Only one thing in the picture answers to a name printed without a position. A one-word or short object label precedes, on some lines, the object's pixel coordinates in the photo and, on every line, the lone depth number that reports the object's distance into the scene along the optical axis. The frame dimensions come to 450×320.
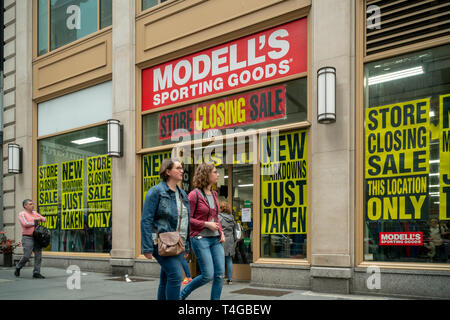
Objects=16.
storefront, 8.34
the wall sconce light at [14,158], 13.77
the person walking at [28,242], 10.14
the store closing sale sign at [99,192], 11.51
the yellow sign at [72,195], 12.32
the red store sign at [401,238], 6.87
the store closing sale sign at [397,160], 6.96
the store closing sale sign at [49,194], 13.12
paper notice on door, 9.29
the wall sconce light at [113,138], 10.78
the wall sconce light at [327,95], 7.52
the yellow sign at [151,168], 10.51
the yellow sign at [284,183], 8.18
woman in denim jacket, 4.65
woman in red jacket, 5.19
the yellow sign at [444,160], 6.69
